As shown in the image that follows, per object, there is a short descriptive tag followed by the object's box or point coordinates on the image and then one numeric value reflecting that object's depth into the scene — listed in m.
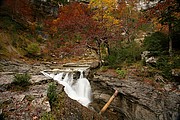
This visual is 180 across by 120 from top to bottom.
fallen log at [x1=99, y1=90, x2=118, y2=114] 9.62
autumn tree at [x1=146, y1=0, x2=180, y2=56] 8.59
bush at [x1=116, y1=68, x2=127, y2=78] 11.04
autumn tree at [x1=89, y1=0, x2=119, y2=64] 16.48
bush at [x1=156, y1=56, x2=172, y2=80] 9.52
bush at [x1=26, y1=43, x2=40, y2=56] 23.30
